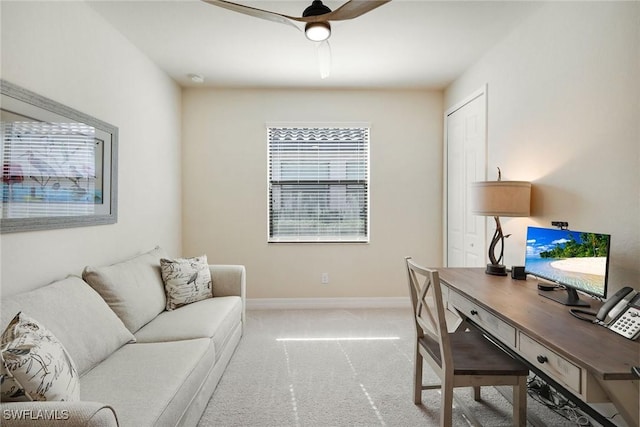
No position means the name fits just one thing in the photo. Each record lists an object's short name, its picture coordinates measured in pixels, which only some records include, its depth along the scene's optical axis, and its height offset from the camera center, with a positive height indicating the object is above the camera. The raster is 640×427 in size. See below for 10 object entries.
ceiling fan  1.56 +0.98
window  3.96 +0.30
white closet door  3.13 +0.38
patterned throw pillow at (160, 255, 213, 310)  2.63 -0.59
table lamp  2.27 +0.08
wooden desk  1.07 -0.49
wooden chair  1.61 -0.76
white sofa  1.23 -0.75
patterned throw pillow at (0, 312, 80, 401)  1.10 -0.53
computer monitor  1.56 -0.26
